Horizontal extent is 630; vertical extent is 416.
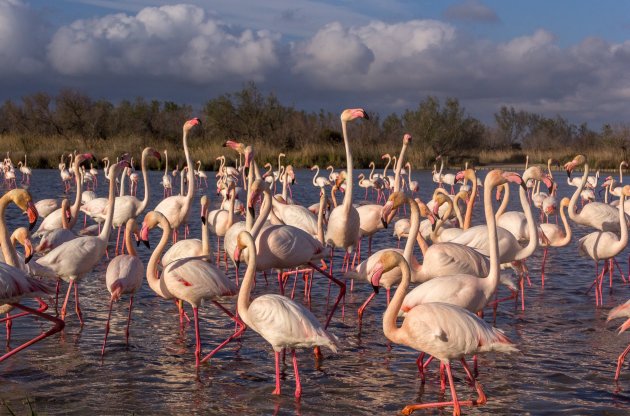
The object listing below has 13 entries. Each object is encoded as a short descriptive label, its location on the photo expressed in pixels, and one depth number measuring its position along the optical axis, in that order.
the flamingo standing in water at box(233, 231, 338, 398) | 4.96
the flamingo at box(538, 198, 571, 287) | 9.99
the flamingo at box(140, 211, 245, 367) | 6.01
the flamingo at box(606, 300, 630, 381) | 5.45
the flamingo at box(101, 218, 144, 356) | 6.35
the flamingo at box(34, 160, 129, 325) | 6.84
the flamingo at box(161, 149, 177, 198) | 22.80
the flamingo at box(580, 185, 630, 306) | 8.67
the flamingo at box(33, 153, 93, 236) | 10.66
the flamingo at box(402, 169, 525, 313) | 5.52
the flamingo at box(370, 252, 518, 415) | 4.68
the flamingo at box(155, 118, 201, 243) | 11.02
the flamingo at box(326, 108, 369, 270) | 8.49
